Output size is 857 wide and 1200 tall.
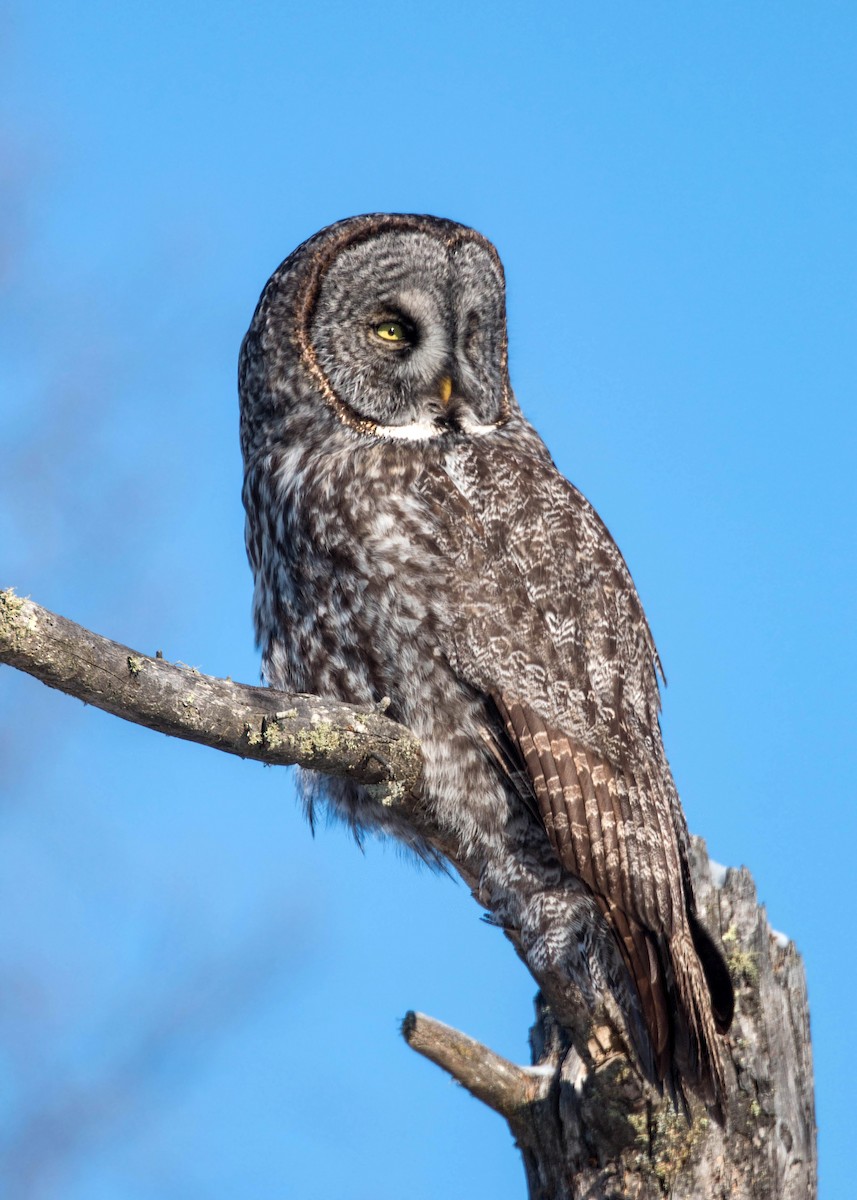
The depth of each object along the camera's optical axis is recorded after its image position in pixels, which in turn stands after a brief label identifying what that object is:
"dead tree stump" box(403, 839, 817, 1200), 7.71
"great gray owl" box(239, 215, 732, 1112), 7.46
